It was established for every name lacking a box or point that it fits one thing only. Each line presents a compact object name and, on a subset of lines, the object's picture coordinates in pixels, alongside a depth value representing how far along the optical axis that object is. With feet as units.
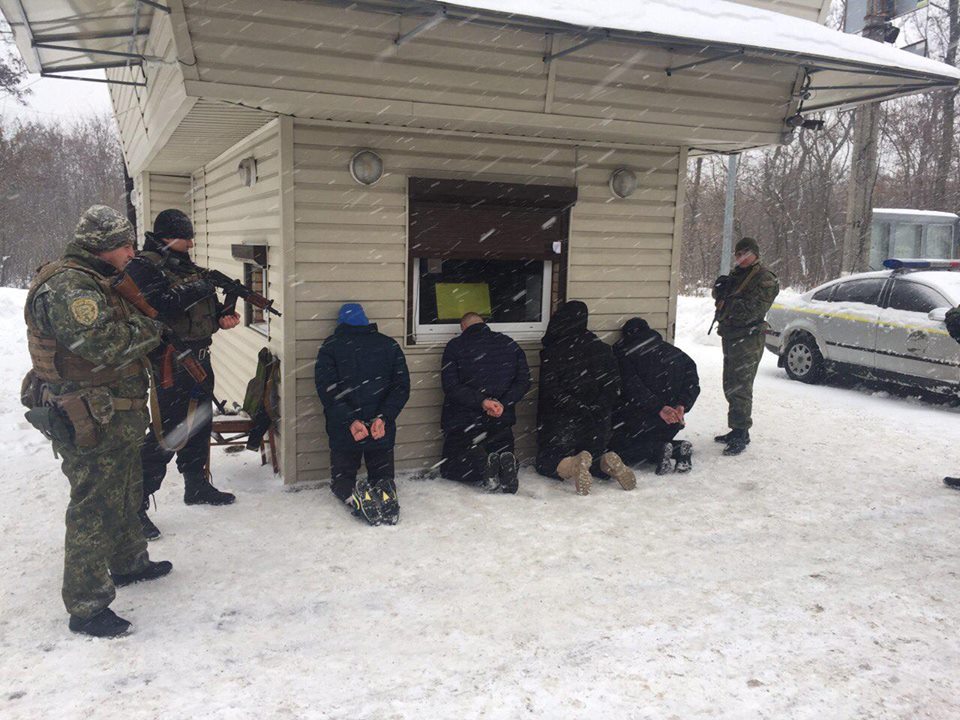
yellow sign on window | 20.04
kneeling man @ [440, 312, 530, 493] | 18.45
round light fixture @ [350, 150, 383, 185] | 17.84
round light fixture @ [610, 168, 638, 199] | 20.92
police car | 28.02
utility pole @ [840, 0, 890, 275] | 39.60
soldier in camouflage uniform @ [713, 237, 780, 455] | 21.97
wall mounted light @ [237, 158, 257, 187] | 20.10
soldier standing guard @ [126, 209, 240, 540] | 14.92
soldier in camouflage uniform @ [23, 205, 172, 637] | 11.07
